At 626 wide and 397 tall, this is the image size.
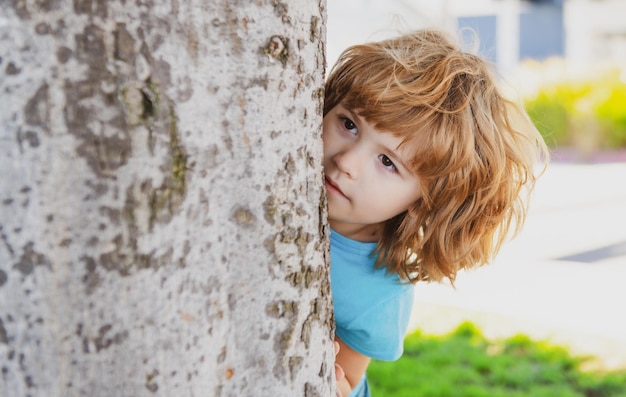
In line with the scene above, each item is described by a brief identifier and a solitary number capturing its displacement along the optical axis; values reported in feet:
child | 5.09
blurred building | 72.18
